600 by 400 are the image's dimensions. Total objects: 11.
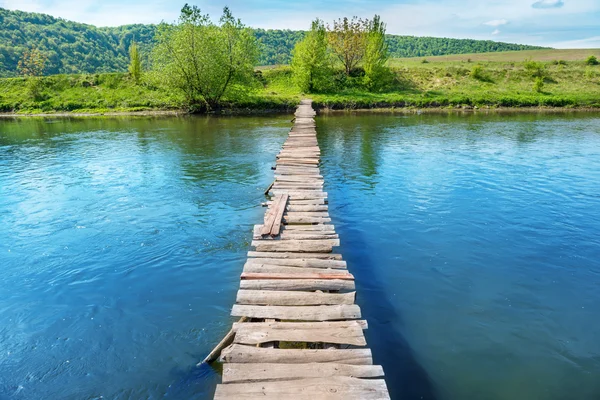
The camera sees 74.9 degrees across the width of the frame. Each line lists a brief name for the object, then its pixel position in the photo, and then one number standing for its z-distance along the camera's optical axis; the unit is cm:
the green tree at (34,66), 7681
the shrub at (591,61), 6969
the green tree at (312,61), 5412
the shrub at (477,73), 6234
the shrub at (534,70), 6256
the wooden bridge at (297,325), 563
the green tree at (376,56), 5811
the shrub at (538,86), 5572
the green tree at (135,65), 5991
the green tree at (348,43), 6234
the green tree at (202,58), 4353
